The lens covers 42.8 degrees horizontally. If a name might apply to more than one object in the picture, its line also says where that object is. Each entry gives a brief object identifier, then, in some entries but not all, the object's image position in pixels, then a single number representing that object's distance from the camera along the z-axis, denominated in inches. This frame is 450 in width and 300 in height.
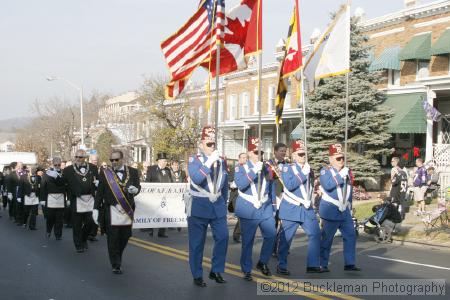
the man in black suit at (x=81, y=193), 431.2
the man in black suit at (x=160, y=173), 540.1
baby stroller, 508.7
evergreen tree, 931.3
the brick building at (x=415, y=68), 874.1
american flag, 378.3
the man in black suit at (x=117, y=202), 338.0
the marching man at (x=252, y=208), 314.5
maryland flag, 415.8
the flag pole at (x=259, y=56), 315.6
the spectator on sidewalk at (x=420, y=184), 698.2
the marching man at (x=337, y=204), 336.8
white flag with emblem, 498.6
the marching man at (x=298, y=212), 330.3
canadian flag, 383.2
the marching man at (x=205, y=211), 294.4
